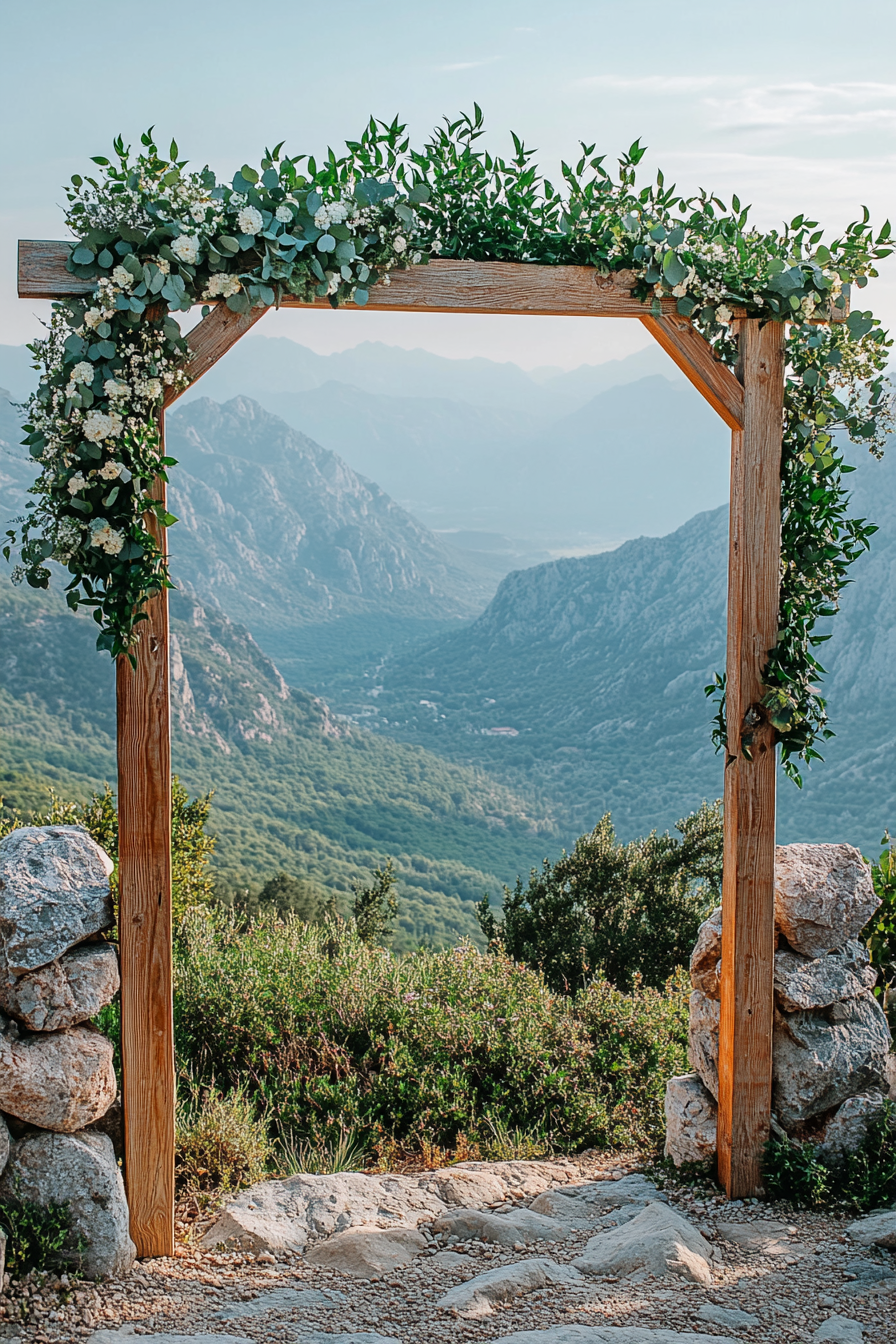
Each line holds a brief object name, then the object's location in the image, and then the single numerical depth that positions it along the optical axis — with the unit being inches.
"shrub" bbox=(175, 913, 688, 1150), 155.8
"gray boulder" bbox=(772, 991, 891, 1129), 127.5
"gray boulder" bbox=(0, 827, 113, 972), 103.3
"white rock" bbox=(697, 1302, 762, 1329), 96.0
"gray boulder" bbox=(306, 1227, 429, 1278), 110.0
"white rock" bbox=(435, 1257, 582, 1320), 100.2
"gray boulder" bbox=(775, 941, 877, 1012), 128.8
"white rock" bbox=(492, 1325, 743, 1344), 88.4
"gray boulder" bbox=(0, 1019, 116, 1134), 101.9
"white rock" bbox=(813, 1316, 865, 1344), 92.7
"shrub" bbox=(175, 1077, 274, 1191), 131.4
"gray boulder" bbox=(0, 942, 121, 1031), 104.0
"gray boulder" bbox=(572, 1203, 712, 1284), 105.7
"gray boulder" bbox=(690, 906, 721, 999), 136.0
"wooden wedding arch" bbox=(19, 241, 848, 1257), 107.6
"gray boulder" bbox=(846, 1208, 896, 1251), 110.0
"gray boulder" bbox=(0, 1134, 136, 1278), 103.2
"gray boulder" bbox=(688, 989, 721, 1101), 133.6
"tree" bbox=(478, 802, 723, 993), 274.7
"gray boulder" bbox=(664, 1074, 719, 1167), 131.8
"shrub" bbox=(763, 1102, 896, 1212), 122.3
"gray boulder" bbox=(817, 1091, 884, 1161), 126.4
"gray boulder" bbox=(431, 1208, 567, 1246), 117.9
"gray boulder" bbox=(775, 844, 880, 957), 131.2
